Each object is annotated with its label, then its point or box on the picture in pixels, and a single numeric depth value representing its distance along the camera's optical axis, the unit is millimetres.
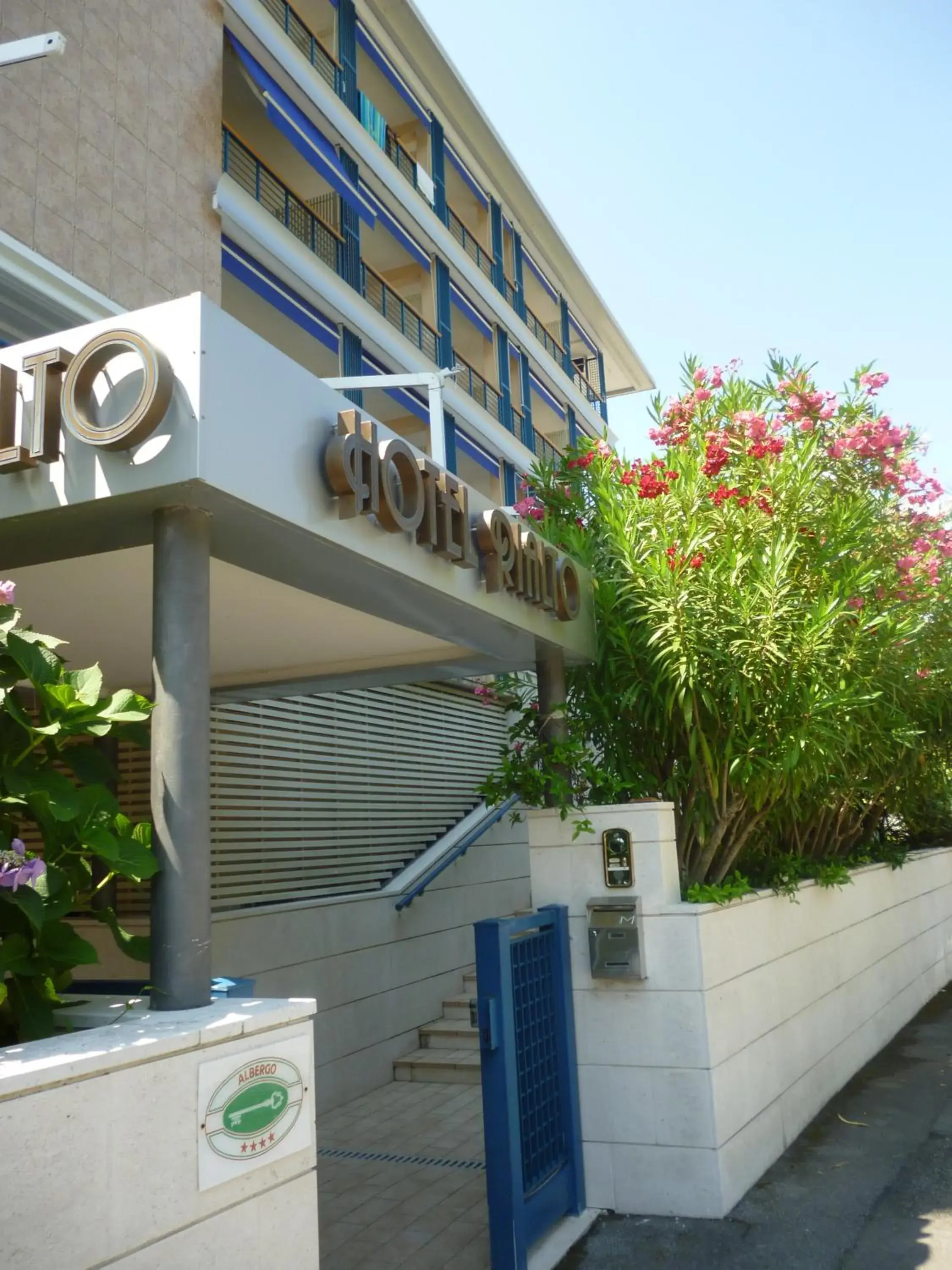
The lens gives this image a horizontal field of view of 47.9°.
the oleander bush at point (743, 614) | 5859
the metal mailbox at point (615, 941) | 5430
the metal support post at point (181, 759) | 3189
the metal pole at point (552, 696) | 6273
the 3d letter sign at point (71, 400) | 3203
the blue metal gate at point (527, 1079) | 4723
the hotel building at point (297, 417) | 3746
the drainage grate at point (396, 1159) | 6301
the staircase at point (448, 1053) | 8391
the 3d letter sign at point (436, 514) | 3908
